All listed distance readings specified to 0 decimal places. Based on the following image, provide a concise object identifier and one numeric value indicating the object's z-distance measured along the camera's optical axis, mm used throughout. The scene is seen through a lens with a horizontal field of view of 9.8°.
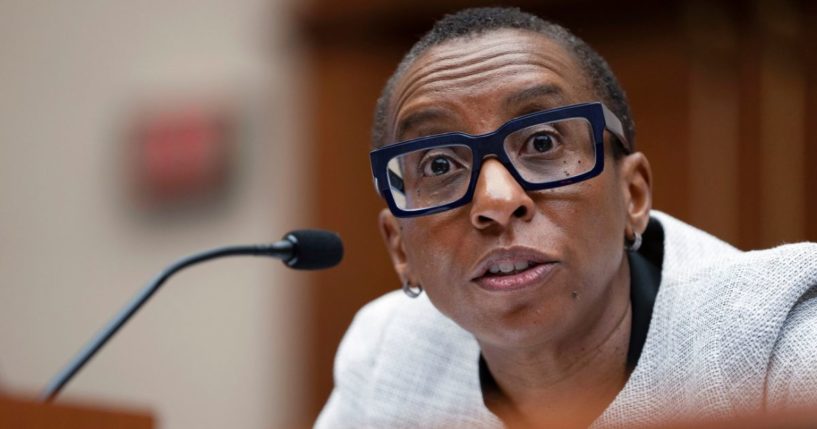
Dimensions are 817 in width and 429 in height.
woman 2796
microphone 2925
